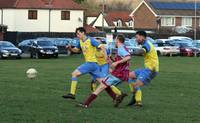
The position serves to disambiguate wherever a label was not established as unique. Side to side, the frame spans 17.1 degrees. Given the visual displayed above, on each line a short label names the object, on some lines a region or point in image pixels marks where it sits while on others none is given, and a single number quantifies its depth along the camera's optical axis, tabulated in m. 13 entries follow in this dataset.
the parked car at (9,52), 50.88
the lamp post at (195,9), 112.31
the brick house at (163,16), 113.00
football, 24.87
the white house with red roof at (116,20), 123.15
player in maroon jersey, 14.70
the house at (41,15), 89.19
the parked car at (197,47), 62.75
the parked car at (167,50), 62.56
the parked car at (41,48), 53.72
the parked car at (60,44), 61.70
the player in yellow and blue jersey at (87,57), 15.84
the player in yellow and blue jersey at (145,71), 15.16
